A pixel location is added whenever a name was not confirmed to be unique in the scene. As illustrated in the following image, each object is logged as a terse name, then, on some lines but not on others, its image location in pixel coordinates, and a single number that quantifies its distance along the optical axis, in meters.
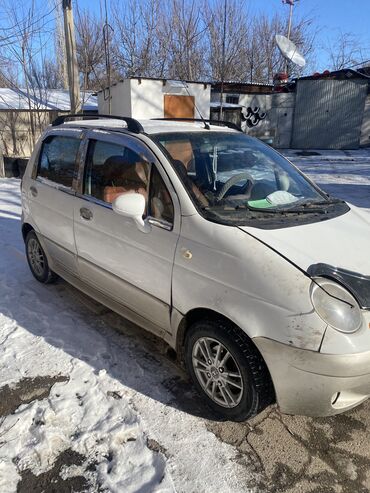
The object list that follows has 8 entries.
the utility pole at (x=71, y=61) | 12.44
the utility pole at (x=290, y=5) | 29.03
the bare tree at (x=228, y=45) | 26.56
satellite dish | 18.83
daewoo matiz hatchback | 2.10
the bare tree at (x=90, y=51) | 26.62
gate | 20.59
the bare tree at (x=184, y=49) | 25.64
